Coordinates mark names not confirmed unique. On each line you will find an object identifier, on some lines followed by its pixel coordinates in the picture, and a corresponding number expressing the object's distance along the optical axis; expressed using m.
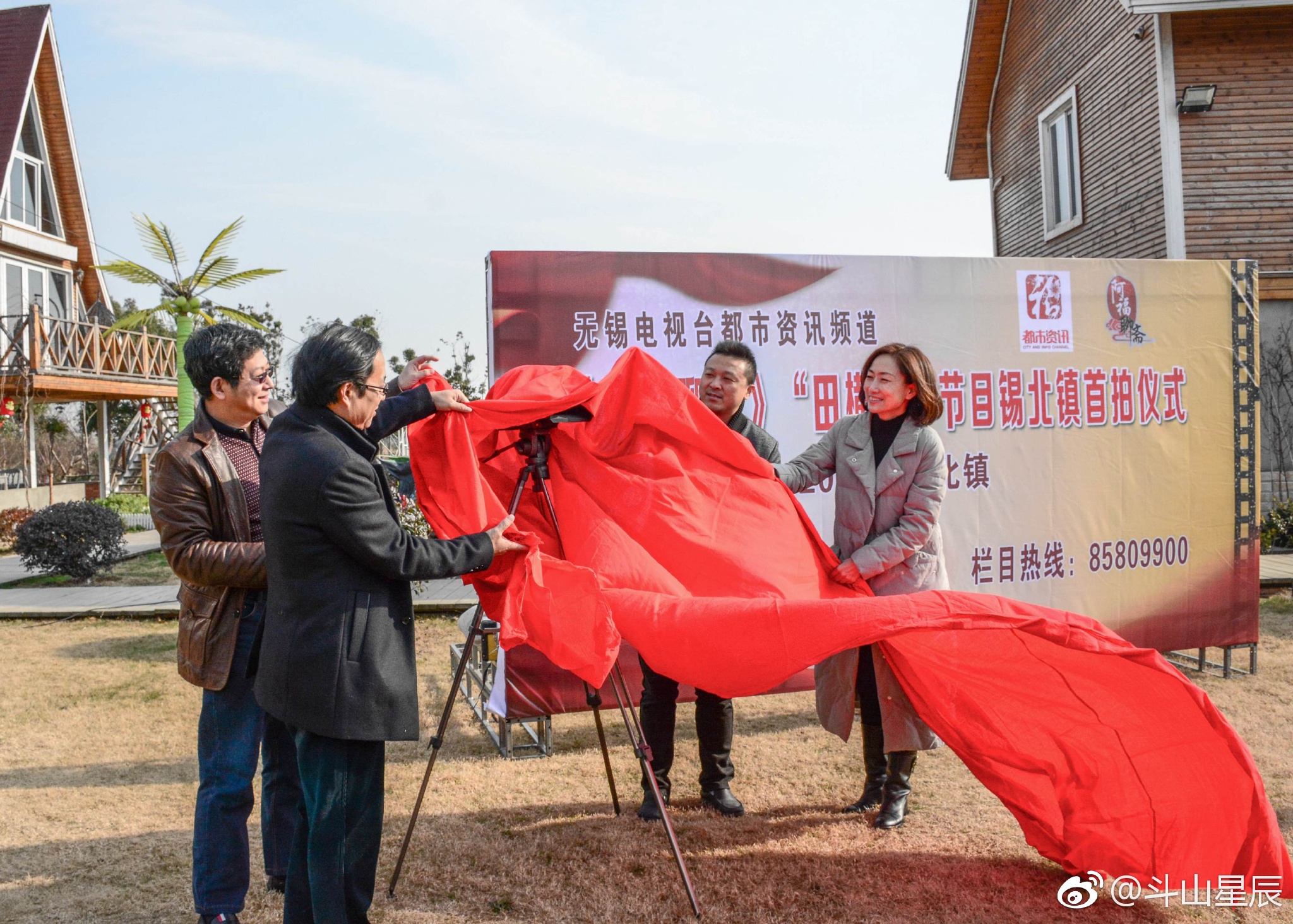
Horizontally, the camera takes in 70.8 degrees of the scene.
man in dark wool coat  2.14
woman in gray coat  3.36
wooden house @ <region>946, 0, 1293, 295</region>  9.93
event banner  4.69
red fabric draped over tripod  2.49
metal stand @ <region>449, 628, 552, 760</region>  4.47
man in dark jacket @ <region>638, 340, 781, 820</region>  3.55
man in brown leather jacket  2.57
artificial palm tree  12.68
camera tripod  2.92
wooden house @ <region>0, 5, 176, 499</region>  15.05
